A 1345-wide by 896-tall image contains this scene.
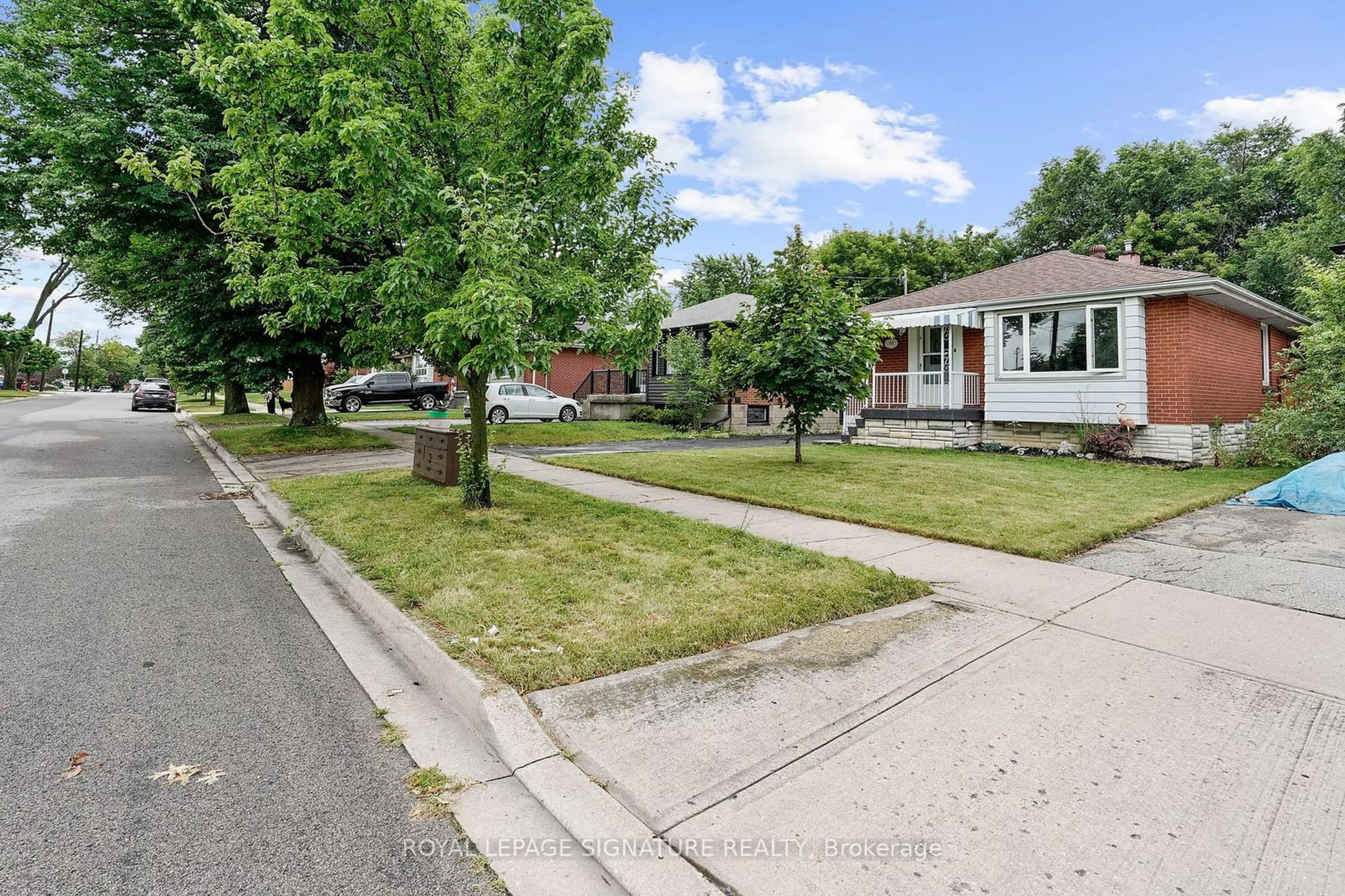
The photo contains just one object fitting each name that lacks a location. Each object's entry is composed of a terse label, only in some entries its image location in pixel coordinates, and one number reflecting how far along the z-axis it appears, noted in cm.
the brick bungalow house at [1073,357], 1290
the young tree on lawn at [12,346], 4238
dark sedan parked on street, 3164
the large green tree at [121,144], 1115
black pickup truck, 2897
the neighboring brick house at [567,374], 2908
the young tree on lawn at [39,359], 6119
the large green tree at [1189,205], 2812
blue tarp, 787
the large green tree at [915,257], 3744
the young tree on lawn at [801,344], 1098
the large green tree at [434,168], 596
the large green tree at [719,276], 4503
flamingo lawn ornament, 1302
